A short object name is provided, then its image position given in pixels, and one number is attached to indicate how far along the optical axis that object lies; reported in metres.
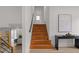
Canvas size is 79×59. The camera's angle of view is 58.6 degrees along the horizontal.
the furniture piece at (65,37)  1.31
